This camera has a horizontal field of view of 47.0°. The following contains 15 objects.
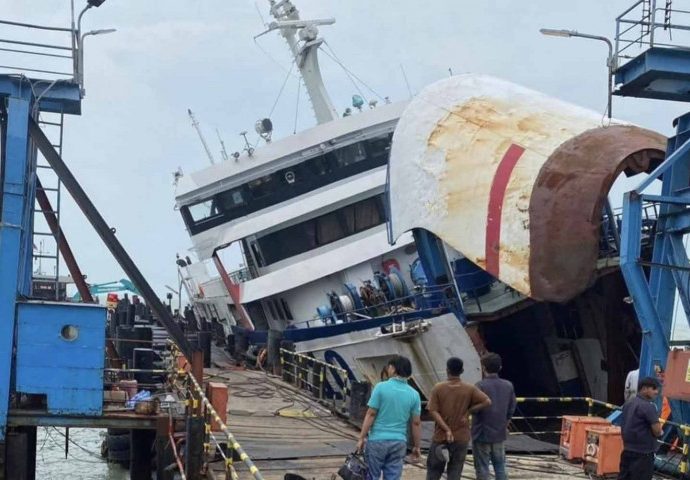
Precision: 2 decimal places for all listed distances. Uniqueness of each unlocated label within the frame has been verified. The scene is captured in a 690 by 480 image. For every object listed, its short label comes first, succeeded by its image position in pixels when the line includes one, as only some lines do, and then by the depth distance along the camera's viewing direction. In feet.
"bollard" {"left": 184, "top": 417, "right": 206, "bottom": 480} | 26.48
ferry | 37.99
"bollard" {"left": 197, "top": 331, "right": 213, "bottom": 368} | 62.61
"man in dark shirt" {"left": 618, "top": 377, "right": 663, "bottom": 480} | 22.12
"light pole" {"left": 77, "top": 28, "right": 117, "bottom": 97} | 33.63
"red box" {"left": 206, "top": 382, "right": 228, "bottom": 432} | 34.06
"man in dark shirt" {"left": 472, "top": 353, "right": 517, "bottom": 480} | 22.98
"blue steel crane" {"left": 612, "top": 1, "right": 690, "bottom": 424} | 31.09
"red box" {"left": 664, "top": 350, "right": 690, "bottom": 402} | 27.20
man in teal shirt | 20.43
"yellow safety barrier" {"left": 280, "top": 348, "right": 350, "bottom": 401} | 45.96
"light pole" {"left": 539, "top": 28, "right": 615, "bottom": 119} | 33.47
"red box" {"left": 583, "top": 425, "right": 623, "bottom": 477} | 28.63
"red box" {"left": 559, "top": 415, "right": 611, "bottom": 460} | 30.76
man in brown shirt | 21.77
